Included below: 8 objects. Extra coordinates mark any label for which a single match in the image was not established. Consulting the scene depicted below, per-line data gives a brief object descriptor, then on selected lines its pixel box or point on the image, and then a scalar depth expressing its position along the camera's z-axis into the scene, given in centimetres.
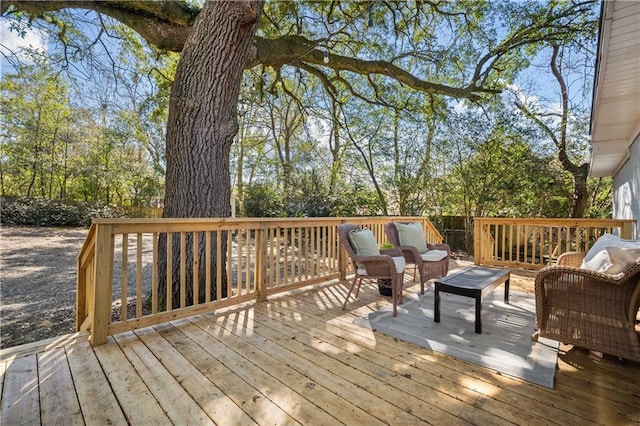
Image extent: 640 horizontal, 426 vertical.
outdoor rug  207
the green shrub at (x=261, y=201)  1050
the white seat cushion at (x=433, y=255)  397
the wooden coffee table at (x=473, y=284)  258
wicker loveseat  193
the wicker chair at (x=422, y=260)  385
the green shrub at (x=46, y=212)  1034
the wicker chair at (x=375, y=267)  318
